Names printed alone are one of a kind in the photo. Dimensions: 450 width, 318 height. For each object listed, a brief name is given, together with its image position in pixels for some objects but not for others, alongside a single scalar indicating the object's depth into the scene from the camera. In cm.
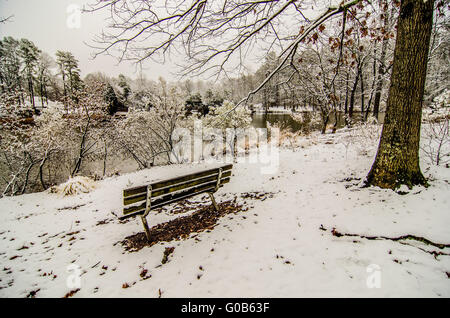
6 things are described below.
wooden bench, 294
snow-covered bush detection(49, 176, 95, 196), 774
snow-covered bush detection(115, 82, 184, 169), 1236
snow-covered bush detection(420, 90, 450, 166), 409
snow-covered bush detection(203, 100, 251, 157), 1552
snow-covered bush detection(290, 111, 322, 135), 1689
